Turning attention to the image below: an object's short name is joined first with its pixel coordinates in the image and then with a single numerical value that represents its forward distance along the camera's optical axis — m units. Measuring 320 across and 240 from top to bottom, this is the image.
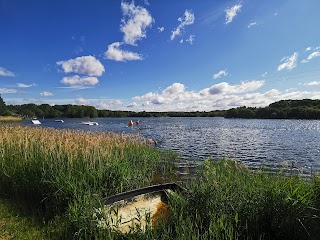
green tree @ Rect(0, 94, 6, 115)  159.55
